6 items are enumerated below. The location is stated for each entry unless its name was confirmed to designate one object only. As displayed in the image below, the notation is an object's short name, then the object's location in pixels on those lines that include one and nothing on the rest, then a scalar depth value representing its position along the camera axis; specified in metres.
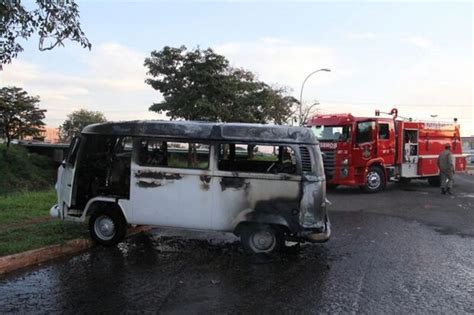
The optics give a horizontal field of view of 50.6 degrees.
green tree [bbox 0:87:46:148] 46.25
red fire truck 18.03
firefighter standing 18.47
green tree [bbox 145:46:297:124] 32.25
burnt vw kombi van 7.84
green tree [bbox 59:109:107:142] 109.21
